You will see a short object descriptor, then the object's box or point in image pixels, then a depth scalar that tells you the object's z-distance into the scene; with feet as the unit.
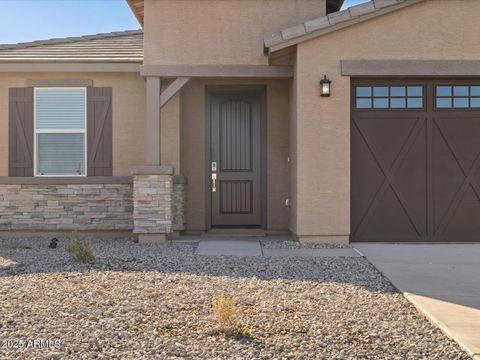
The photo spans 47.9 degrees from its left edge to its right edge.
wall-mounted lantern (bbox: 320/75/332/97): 28.89
